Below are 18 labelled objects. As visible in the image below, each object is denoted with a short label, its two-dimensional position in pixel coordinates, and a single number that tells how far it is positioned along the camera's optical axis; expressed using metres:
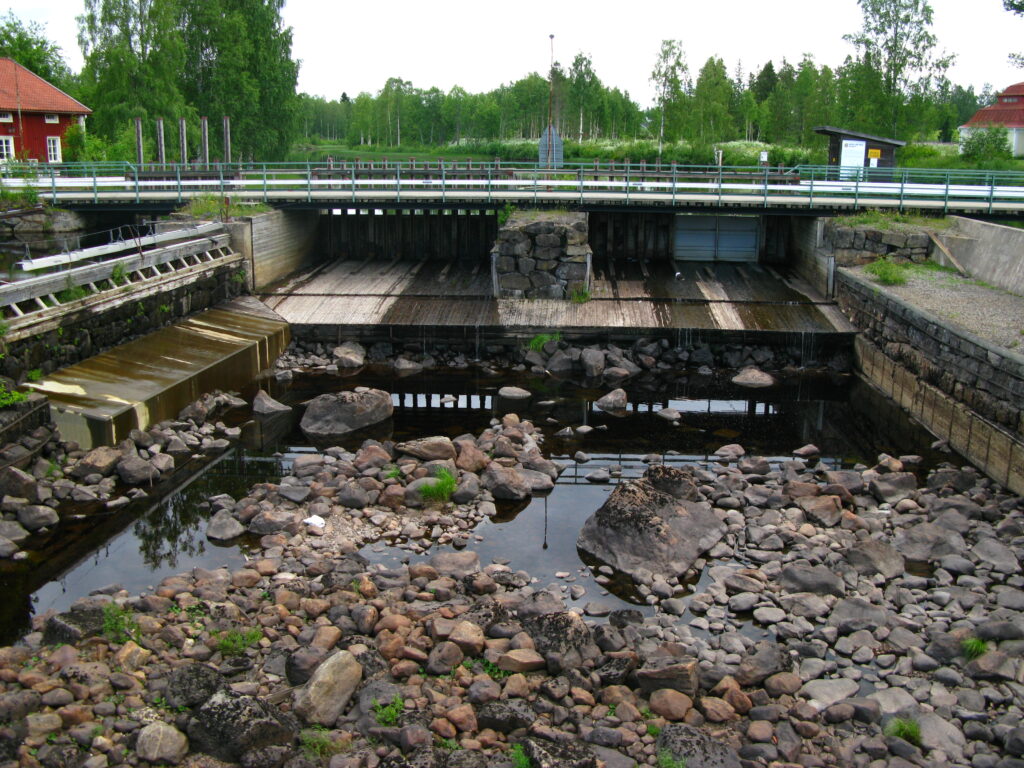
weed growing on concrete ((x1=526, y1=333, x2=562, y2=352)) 26.09
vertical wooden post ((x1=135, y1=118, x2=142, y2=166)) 38.88
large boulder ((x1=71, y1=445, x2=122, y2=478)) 16.48
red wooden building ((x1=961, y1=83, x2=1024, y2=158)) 65.12
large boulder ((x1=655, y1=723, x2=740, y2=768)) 9.27
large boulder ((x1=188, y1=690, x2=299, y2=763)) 9.34
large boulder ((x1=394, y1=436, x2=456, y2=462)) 18.05
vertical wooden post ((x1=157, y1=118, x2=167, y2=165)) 40.69
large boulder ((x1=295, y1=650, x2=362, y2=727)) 9.92
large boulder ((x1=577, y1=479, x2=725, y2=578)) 13.97
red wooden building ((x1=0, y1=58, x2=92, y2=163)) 50.34
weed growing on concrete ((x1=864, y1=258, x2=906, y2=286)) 24.73
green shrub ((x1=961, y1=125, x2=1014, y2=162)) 46.19
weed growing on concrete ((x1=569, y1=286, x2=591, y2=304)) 27.62
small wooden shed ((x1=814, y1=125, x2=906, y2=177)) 34.16
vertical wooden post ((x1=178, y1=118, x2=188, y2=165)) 41.28
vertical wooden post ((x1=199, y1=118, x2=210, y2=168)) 39.36
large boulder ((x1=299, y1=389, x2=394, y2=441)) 20.44
